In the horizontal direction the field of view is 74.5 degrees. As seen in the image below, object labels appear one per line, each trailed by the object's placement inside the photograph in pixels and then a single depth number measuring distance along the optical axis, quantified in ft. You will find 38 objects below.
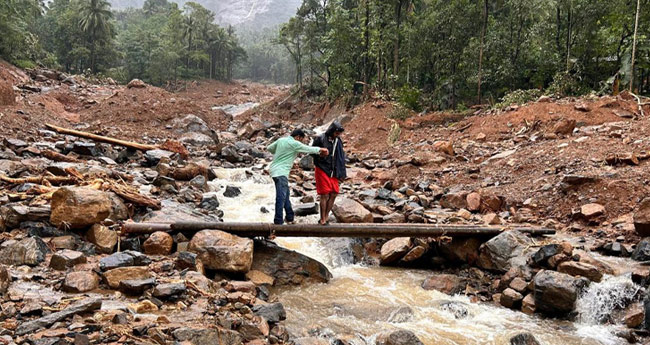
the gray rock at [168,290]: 15.40
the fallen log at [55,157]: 36.73
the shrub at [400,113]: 63.87
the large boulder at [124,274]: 16.25
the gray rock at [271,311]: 15.74
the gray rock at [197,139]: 62.54
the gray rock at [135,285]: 15.62
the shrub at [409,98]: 67.26
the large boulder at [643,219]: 21.54
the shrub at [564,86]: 62.44
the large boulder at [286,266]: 22.49
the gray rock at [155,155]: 42.57
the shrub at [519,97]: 58.08
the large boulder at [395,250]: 25.34
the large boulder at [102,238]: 19.98
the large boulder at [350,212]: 28.78
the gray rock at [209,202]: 31.92
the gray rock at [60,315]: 11.43
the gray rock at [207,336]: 12.31
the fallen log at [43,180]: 25.21
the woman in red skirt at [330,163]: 22.31
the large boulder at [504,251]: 22.40
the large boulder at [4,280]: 13.71
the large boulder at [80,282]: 15.39
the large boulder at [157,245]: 20.72
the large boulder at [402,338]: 15.44
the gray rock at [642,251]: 20.70
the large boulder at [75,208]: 20.21
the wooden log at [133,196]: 24.77
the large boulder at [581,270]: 19.42
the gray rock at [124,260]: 17.20
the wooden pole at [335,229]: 22.11
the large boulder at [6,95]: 52.65
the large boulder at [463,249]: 24.60
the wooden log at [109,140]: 45.19
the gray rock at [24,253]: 17.33
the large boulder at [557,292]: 18.35
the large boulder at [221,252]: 20.16
